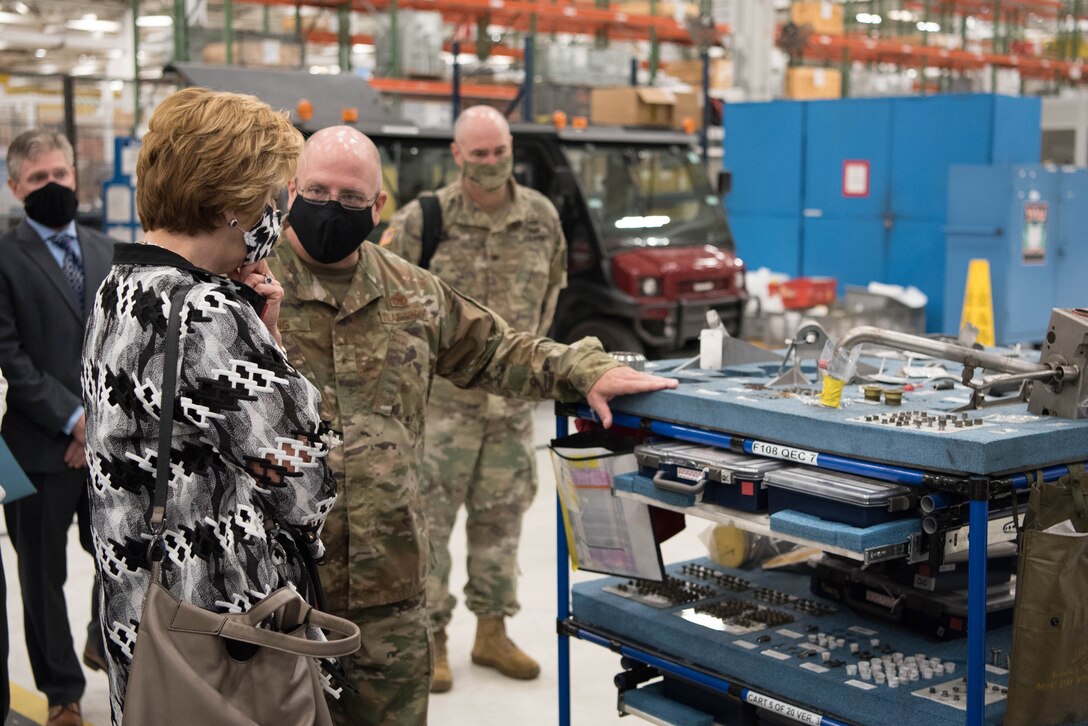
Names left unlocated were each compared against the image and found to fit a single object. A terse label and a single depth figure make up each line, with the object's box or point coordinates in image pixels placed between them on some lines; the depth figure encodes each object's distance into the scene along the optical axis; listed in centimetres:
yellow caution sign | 787
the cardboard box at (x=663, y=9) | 1425
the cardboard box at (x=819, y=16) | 1549
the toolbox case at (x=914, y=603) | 271
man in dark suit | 351
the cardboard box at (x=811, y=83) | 1412
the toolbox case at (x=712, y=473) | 246
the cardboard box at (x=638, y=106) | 912
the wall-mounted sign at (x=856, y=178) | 1022
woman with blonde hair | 169
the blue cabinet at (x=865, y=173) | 960
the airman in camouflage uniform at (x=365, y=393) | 244
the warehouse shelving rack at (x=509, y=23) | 1133
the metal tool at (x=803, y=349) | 283
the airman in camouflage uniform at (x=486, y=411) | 400
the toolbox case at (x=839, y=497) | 223
